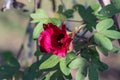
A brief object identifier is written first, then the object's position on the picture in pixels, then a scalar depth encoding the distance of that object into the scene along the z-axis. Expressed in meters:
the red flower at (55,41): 1.08
